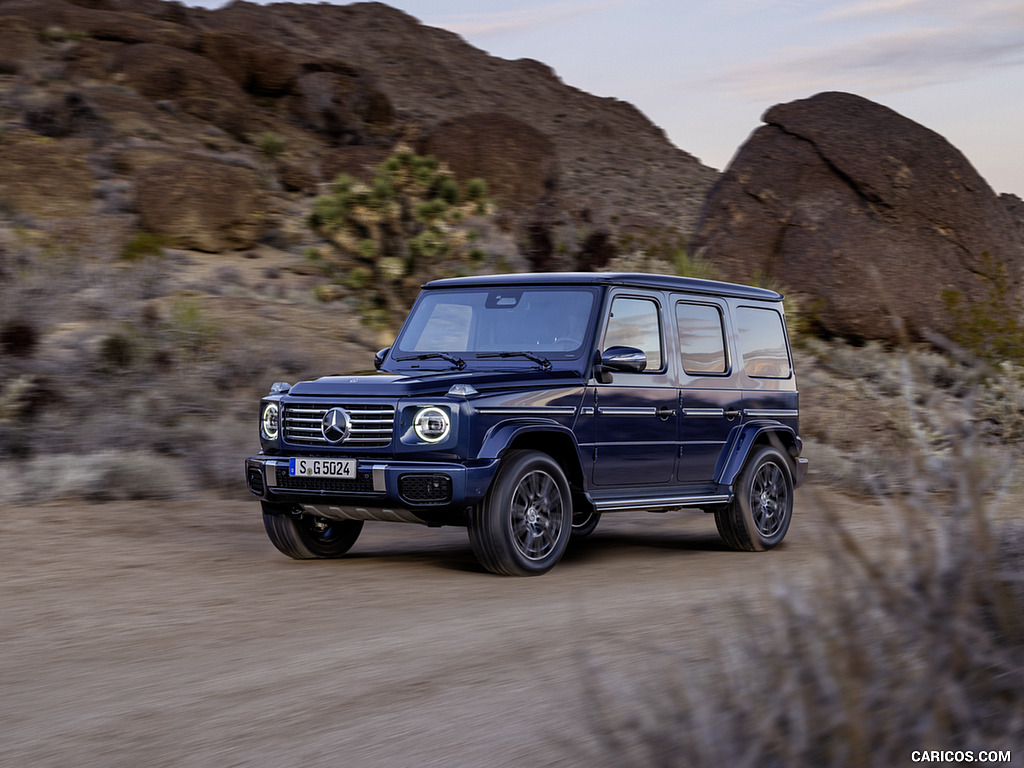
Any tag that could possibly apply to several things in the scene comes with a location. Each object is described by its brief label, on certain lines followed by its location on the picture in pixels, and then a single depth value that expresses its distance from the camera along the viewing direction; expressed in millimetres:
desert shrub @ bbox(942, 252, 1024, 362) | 19203
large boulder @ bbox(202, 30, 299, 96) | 42594
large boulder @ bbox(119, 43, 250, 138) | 38562
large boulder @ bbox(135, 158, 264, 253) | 26750
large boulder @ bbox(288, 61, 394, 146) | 43094
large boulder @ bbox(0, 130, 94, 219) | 26469
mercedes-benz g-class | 7324
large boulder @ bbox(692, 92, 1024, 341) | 22859
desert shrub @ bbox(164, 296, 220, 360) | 15633
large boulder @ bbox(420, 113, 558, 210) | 36531
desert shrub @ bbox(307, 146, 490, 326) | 19672
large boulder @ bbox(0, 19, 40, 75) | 37375
